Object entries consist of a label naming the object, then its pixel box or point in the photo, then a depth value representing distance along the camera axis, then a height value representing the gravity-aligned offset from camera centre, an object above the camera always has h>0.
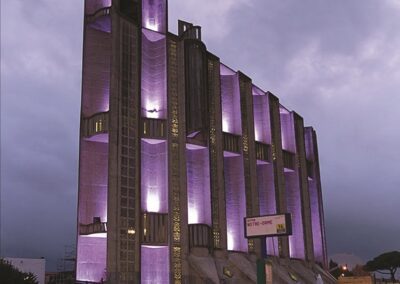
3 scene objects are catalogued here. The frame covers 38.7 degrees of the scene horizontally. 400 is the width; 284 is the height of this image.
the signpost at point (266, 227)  32.12 +2.14
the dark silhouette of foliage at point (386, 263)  99.62 -0.29
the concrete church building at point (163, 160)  45.22 +9.22
